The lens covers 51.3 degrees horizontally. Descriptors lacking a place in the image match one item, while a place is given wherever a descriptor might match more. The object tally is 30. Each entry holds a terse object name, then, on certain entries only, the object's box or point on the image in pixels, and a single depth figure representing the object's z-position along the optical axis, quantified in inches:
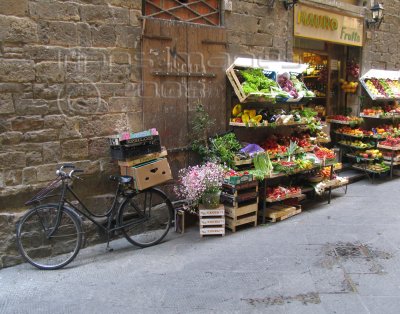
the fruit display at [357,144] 352.1
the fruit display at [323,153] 286.5
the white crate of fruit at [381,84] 368.0
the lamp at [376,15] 362.7
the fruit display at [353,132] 351.8
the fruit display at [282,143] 267.1
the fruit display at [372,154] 347.3
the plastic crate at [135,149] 200.7
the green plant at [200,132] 243.0
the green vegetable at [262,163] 247.9
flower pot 222.7
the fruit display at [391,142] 350.9
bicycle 185.8
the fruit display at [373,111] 370.6
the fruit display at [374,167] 347.3
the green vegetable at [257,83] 248.8
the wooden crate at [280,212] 251.2
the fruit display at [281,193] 250.5
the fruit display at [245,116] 251.8
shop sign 306.7
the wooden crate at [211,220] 222.5
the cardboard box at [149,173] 201.5
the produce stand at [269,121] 245.0
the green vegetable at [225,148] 243.0
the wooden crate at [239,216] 230.7
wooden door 224.4
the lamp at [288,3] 289.7
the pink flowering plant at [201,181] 220.5
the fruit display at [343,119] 357.5
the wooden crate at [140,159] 203.5
